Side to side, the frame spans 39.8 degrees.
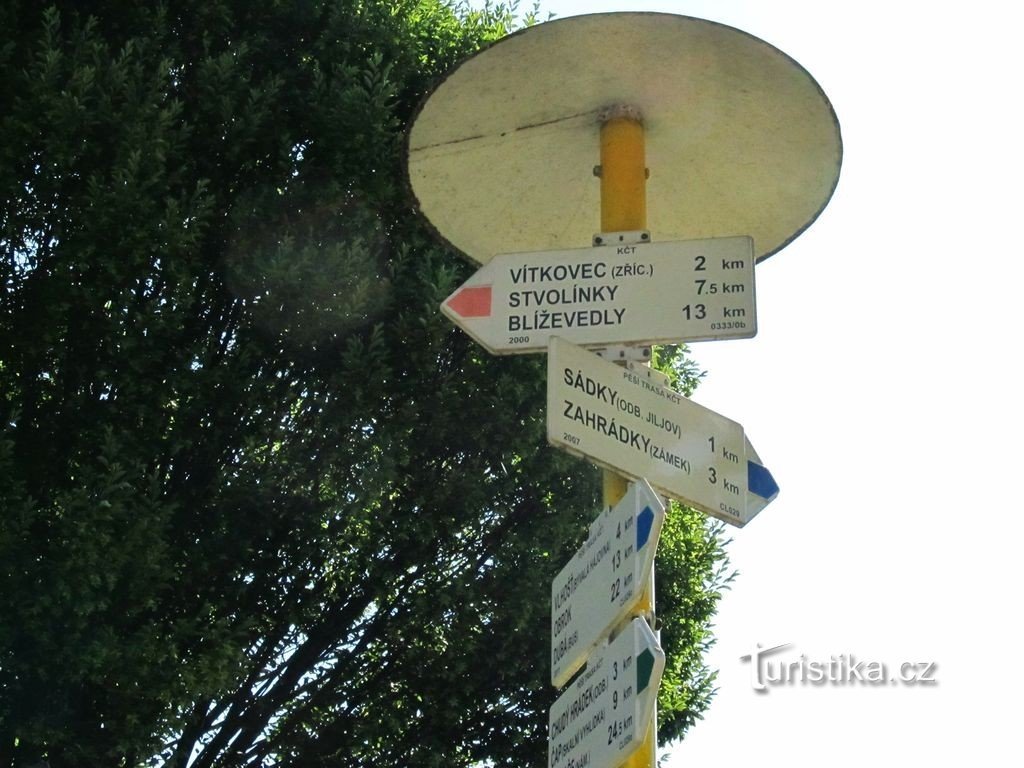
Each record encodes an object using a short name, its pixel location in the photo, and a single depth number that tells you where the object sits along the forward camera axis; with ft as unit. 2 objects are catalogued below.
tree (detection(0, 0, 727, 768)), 25.09
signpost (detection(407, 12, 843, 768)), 12.58
